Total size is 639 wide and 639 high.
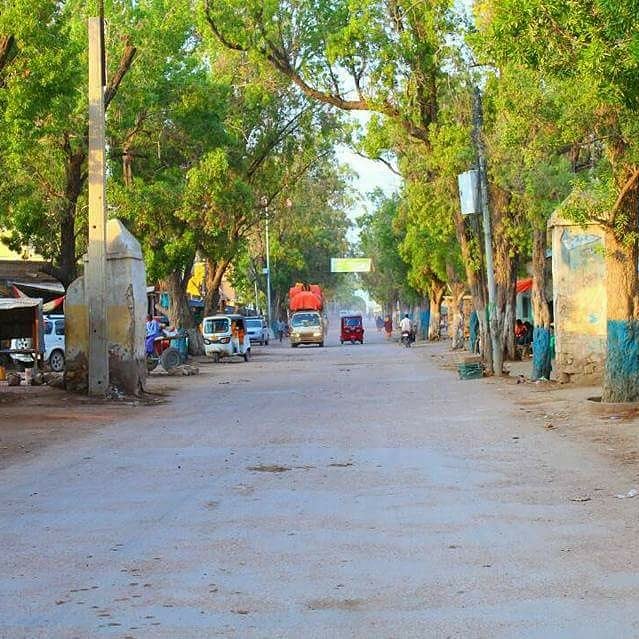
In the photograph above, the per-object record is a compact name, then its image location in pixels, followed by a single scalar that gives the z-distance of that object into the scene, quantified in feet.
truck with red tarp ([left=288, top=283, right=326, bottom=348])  232.73
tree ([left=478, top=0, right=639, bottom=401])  48.52
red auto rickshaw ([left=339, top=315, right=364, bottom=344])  258.78
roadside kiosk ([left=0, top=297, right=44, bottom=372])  95.91
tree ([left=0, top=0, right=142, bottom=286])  75.51
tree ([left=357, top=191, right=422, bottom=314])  244.22
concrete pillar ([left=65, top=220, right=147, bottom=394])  85.05
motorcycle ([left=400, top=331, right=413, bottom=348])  212.23
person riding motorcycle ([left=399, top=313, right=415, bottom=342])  212.64
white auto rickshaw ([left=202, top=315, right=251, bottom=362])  160.86
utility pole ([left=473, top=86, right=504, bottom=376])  103.51
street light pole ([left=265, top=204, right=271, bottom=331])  281.54
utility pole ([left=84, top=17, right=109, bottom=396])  81.15
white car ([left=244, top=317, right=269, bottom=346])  248.93
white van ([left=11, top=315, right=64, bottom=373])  127.34
